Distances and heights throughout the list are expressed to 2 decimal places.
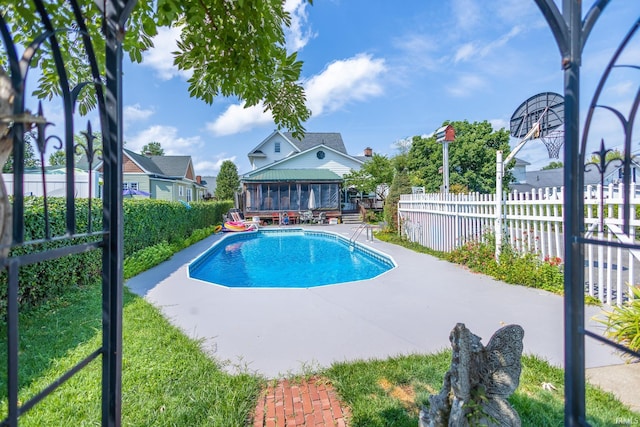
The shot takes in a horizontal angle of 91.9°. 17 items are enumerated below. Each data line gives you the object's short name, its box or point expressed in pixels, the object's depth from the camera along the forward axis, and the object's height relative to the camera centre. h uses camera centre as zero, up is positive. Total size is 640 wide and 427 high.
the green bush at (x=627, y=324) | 3.24 -1.34
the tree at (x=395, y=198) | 13.77 +0.39
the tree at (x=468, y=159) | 22.88 +3.48
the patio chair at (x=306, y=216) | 22.12 -0.59
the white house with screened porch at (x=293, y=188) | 22.33 +1.47
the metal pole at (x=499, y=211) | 6.78 -0.14
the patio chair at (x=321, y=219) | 22.42 -0.83
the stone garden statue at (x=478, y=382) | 1.63 -0.98
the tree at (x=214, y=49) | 1.74 +1.03
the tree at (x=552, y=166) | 45.50 +6.17
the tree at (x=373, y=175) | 22.97 +2.43
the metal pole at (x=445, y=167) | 10.15 +1.31
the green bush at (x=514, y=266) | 5.61 -1.25
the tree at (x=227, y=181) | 33.03 +3.02
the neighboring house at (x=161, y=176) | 22.12 +2.65
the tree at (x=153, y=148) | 53.38 +10.95
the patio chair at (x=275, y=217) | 22.32 -0.63
